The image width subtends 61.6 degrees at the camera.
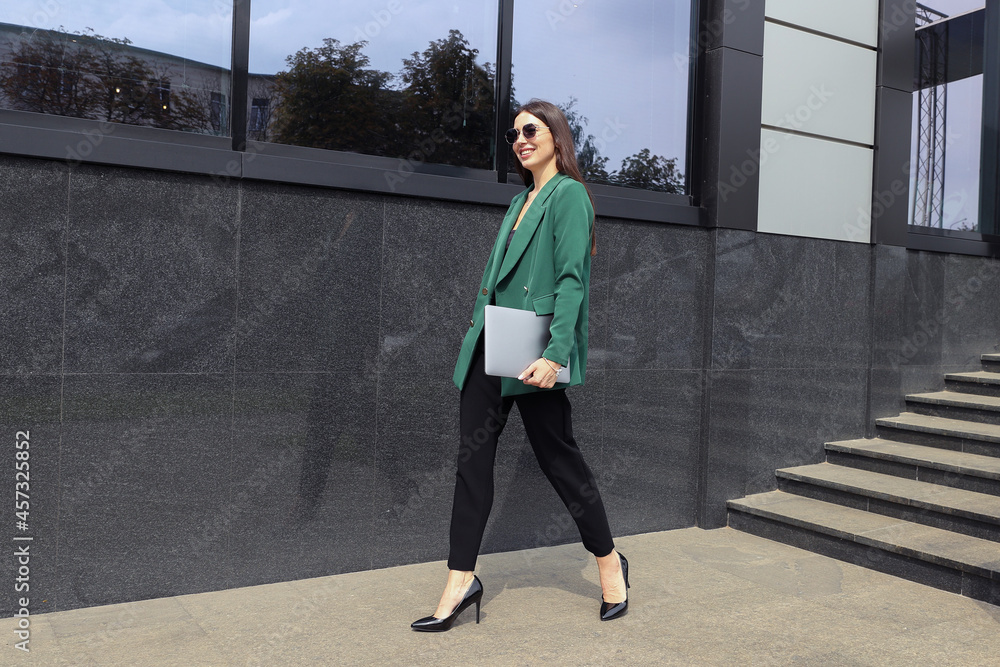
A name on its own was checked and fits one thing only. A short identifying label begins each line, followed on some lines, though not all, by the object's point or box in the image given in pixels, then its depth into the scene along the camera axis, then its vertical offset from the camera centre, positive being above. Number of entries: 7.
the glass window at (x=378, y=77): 4.05 +1.23
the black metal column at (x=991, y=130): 7.04 +1.74
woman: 3.26 -0.15
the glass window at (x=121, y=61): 3.47 +1.08
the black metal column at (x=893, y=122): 5.89 +1.50
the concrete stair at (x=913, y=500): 4.21 -0.96
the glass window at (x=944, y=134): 6.59 +1.64
